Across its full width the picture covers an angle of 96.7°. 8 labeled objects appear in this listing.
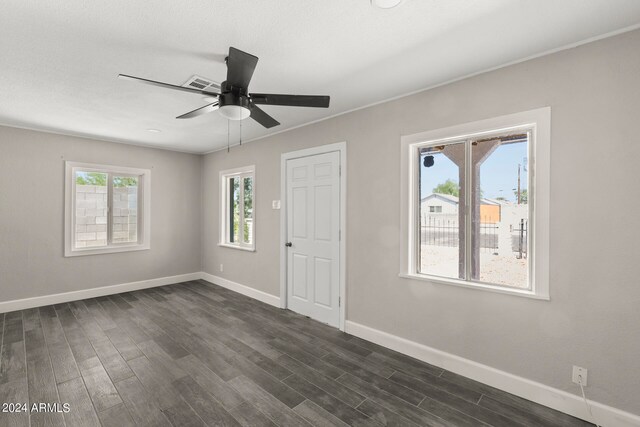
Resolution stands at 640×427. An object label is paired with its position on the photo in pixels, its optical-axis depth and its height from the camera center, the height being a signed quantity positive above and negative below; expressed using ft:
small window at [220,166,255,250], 16.10 +0.36
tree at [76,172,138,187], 15.02 +1.83
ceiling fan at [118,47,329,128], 5.52 +2.63
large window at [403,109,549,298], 7.06 +0.33
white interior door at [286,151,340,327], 11.50 -0.94
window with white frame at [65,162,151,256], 14.58 +0.22
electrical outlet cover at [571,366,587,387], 6.39 -3.60
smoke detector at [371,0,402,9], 5.15 +3.89
